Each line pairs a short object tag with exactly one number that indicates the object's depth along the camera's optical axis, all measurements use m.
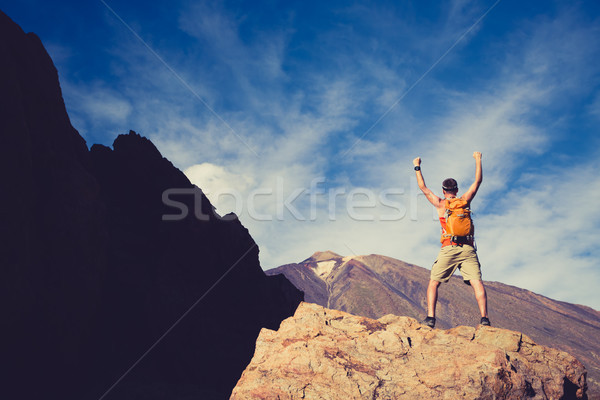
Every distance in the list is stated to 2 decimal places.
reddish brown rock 4.96
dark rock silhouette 5.45
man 6.28
